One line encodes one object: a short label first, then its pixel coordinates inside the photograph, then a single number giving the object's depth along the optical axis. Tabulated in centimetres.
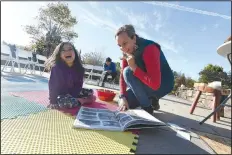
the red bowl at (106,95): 219
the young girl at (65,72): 160
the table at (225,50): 129
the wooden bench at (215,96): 182
